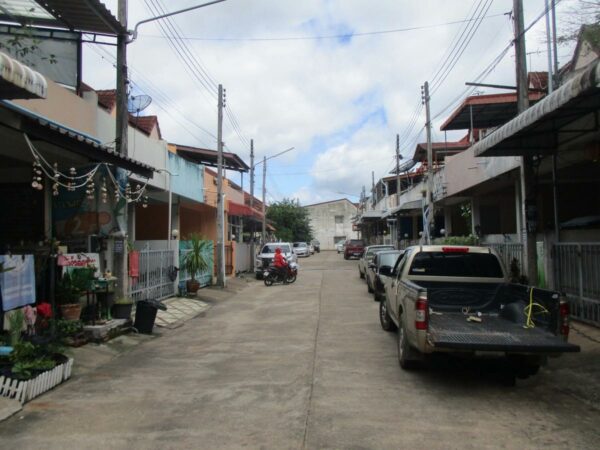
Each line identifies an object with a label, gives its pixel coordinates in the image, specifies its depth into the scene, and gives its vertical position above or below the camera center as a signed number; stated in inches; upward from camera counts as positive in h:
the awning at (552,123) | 259.0 +76.3
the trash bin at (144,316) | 436.1 -56.4
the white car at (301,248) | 2150.6 -15.9
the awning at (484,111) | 748.0 +191.6
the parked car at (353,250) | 1871.3 -23.2
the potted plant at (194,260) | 703.1 -18.3
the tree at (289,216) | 2517.2 +135.0
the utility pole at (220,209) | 838.5 +58.8
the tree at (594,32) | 310.0 +122.6
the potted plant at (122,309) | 428.5 -49.2
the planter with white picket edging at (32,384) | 239.5 -64.1
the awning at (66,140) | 264.8 +64.7
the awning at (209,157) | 1042.6 +183.7
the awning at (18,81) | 208.5 +69.1
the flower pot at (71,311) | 367.6 -43.3
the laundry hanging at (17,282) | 301.9 -18.8
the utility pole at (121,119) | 446.6 +108.4
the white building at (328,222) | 3656.5 +149.4
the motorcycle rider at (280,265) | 903.1 -34.4
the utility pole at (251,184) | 1246.4 +150.5
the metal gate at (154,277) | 565.6 -34.2
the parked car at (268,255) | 995.7 -20.5
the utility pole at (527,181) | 437.7 +49.6
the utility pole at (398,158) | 1442.7 +239.1
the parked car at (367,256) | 881.4 -22.4
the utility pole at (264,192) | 1428.4 +144.4
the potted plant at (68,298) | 368.8 -34.2
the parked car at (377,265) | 633.7 -27.9
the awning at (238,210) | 1044.9 +72.7
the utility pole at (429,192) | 880.0 +85.7
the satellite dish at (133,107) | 550.7 +146.4
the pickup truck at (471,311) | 241.6 -38.2
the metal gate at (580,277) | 392.8 -29.8
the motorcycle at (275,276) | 901.8 -52.6
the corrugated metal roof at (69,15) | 412.2 +190.3
